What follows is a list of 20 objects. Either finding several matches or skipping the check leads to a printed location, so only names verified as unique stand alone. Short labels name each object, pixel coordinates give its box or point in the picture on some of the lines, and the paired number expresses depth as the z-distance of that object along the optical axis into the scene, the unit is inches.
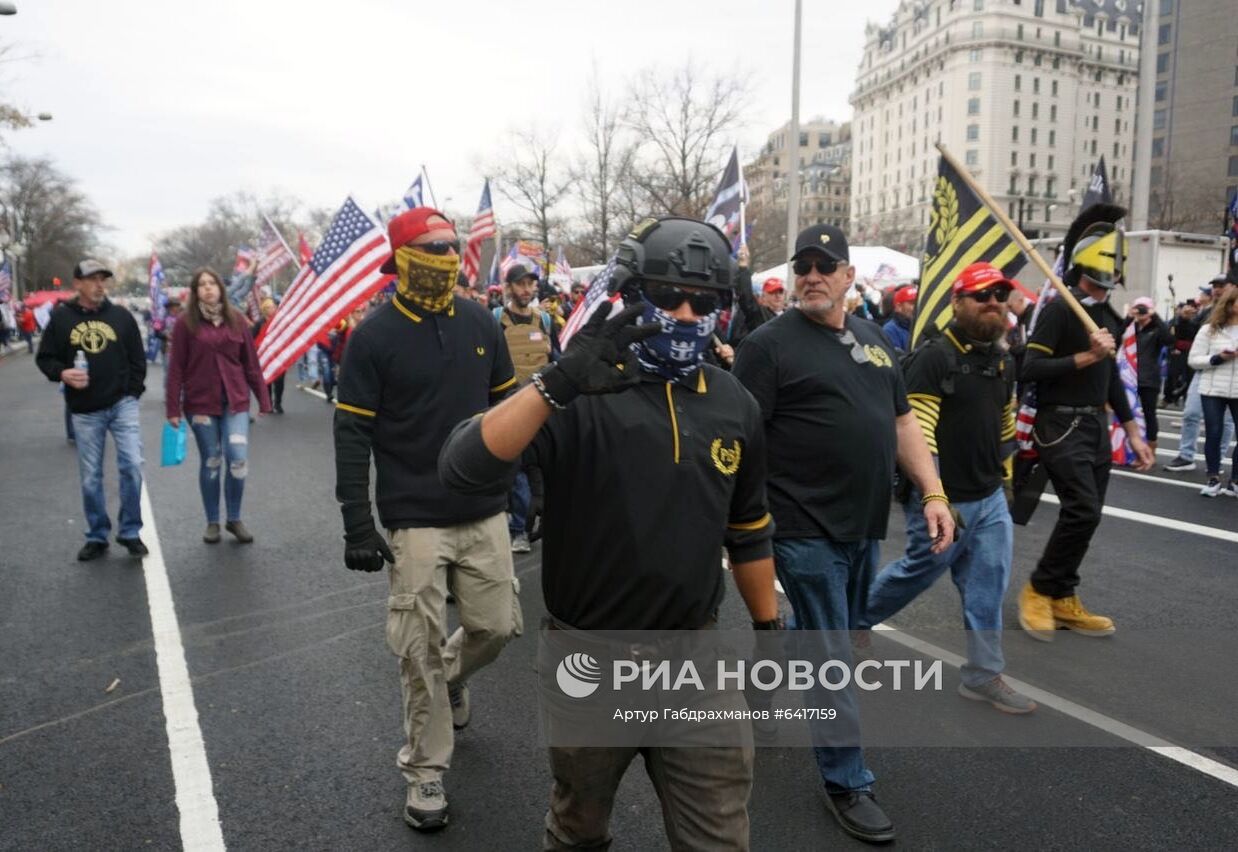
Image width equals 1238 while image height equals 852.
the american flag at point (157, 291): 940.6
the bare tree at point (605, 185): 1621.6
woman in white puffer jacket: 362.6
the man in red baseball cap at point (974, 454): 166.4
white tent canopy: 763.4
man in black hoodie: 263.3
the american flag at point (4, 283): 1399.0
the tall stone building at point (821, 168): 5674.2
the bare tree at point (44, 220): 2783.0
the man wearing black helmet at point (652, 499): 87.1
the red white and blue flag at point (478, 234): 517.7
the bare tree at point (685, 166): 1503.4
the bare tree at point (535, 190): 1809.8
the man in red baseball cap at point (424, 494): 132.3
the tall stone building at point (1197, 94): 3235.7
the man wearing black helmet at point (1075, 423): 202.8
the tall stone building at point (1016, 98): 4306.1
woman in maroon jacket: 276.7
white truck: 741.9
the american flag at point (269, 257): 523.0
